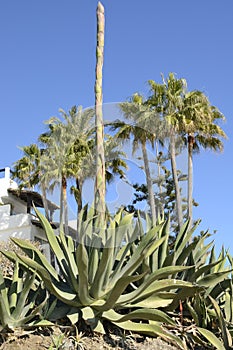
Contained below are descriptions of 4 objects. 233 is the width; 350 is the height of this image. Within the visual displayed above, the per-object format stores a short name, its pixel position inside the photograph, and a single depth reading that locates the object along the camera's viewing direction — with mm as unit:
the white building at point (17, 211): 27609
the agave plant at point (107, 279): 5152
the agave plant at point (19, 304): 4840
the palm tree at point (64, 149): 9784
